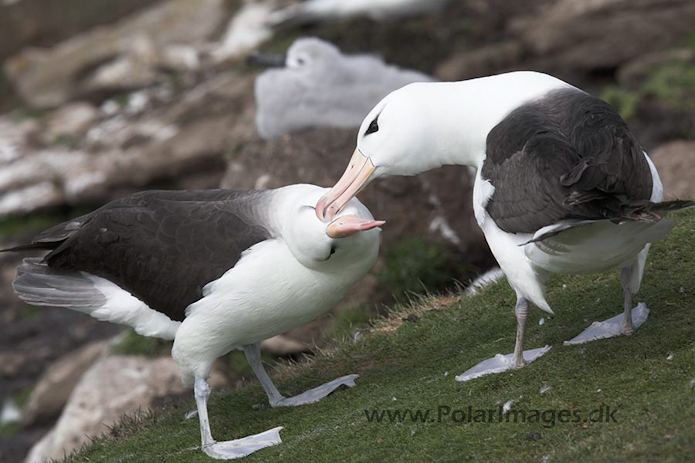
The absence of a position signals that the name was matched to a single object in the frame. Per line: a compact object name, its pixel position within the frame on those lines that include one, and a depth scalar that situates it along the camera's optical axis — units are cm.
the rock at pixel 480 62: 2741
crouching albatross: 1084
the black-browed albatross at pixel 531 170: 889
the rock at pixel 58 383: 2136
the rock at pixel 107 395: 1737
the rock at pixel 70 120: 3444
